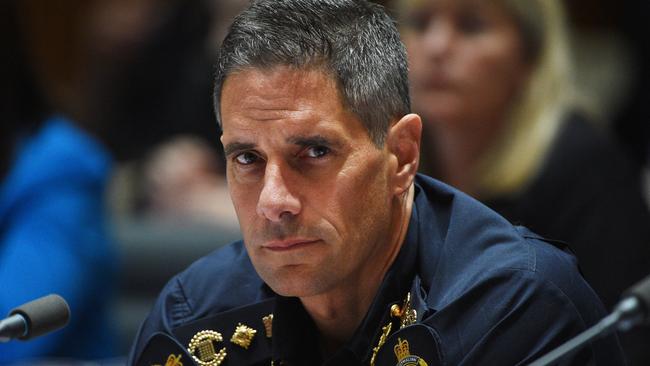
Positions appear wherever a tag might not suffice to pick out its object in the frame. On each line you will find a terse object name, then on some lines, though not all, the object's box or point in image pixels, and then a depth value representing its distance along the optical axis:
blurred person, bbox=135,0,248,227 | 10.82
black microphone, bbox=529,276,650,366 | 3.67
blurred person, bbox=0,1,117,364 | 7.70
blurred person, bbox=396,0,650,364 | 7.63
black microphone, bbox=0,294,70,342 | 4.42
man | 4.47
